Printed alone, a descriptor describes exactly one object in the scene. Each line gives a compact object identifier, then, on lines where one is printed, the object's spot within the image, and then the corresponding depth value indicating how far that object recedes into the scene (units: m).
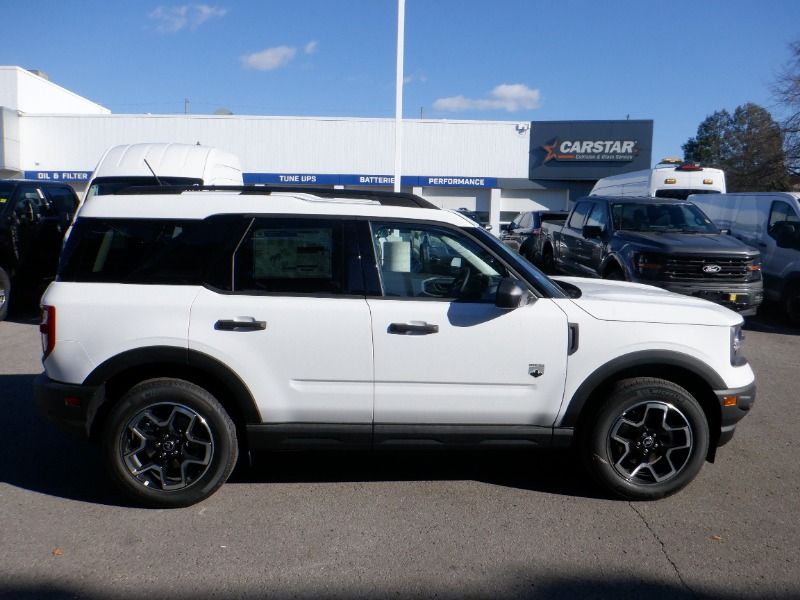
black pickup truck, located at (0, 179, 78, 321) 10.91
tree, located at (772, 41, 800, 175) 29.52
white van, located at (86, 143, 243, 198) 12.27
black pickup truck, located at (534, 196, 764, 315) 10.41
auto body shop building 35.44
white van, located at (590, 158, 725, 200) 18.48
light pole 14.20
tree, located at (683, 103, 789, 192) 35.62
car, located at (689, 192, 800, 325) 11.95
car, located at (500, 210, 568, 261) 19.72
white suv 4.40
